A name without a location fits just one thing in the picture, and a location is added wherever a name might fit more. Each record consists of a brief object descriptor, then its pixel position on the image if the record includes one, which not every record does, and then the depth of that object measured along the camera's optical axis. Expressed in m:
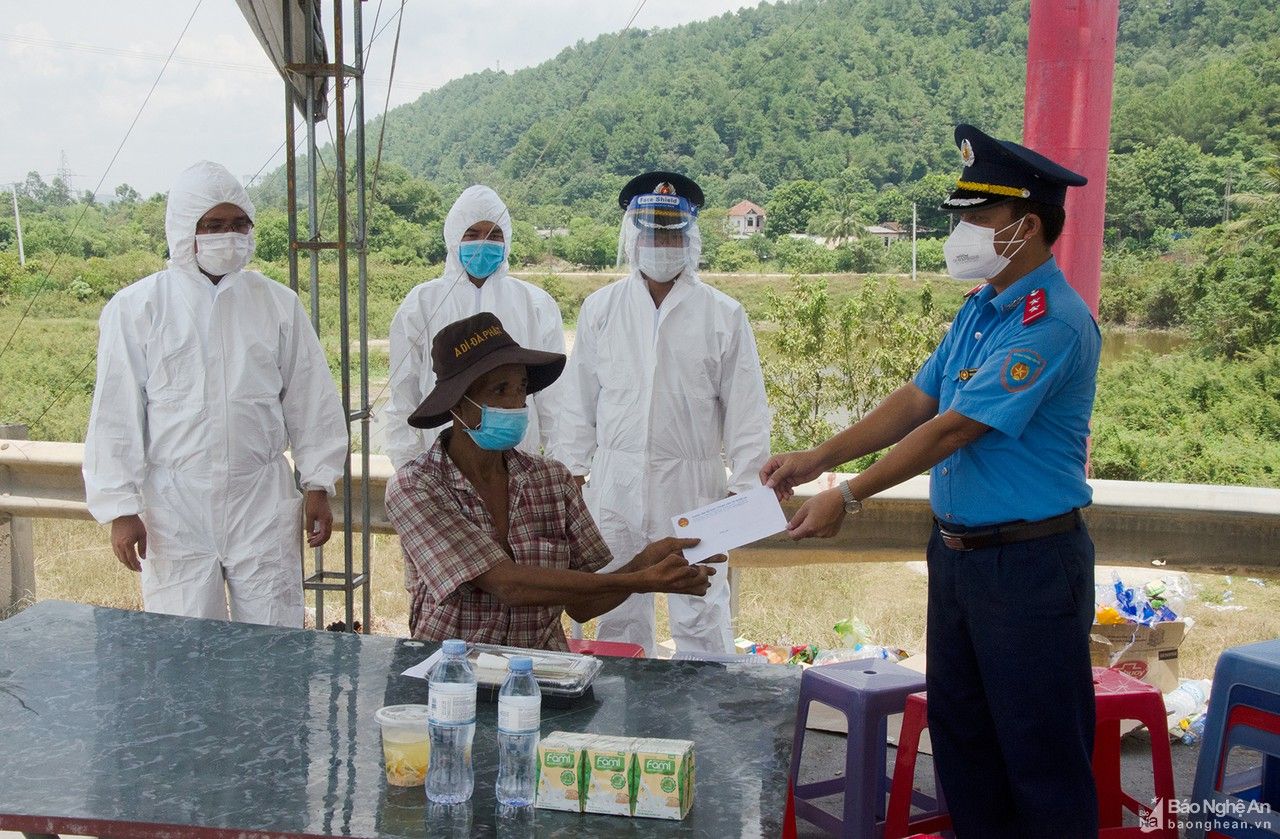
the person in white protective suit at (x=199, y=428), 3.65
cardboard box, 4.42
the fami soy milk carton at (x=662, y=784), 1.81
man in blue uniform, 2.47
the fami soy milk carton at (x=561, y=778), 1.85
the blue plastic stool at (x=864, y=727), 3.09
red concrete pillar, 5.29
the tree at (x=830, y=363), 10.73
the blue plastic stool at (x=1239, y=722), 3.01
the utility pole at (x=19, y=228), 16.56
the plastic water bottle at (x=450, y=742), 1.87
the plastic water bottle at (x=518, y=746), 1.85
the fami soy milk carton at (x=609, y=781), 1.83
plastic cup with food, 1.90
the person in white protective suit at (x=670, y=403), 4.16
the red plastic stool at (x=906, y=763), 3.04
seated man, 2.73
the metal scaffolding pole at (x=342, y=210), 4.17
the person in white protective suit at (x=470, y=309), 4.55
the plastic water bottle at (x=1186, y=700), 4.34
